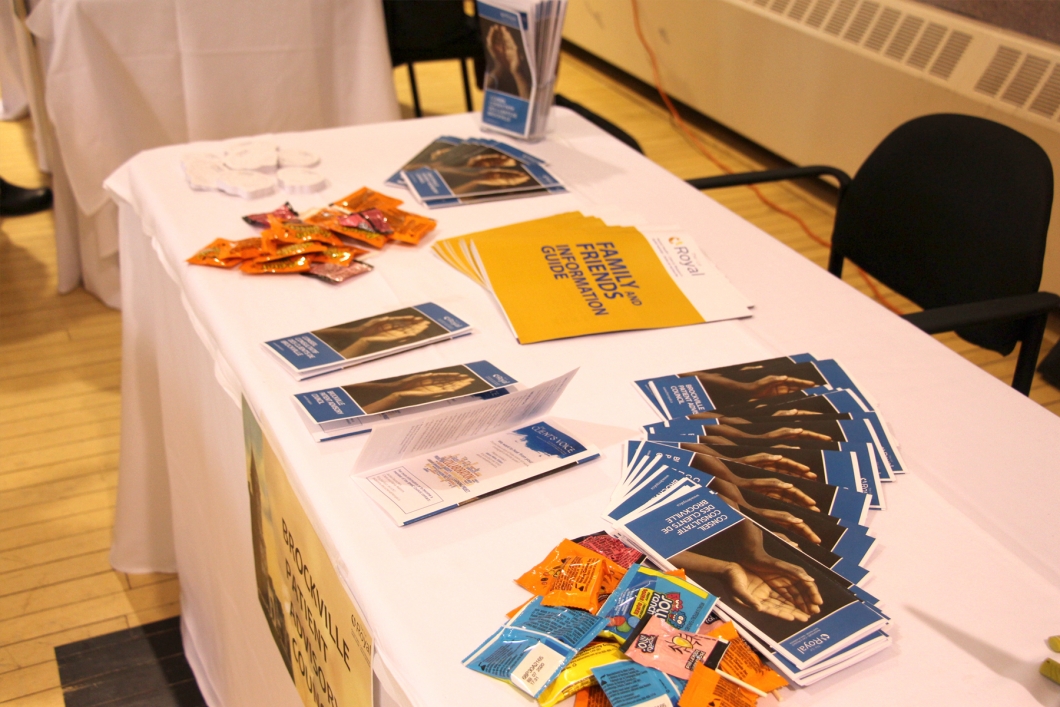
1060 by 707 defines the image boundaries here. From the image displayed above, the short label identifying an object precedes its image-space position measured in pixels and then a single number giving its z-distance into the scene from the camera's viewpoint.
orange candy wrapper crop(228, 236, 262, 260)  1.17
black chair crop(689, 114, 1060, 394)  1.40
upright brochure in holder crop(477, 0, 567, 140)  1.49
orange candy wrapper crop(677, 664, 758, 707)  0.62
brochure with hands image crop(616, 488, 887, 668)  0.67
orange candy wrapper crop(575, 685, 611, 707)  0.62
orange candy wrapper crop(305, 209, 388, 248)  1.23
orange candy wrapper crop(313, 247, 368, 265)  1.18
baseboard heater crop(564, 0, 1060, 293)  2.60
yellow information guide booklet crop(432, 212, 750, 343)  1.10
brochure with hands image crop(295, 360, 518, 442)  0.88
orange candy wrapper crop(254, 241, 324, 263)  1.17
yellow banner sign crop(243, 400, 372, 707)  0.76
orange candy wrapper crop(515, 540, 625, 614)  0.69
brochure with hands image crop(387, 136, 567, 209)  1.40
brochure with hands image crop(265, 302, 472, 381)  0.97
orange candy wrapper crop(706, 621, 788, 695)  0.63
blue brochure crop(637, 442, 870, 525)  0.81
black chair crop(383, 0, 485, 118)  2.89
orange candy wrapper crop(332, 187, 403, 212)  1.31
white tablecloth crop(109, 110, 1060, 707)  0.70
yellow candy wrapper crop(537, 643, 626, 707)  0.62
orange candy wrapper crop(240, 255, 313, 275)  1.15
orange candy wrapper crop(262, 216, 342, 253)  1.18
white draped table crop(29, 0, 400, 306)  2.09
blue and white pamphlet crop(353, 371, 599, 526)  0.79
